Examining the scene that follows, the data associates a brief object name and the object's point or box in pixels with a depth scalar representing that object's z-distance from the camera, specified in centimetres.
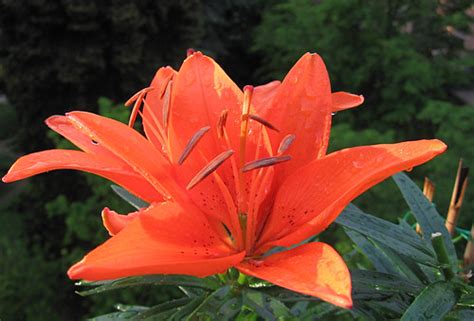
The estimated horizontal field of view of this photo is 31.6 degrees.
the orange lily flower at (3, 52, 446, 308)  26
